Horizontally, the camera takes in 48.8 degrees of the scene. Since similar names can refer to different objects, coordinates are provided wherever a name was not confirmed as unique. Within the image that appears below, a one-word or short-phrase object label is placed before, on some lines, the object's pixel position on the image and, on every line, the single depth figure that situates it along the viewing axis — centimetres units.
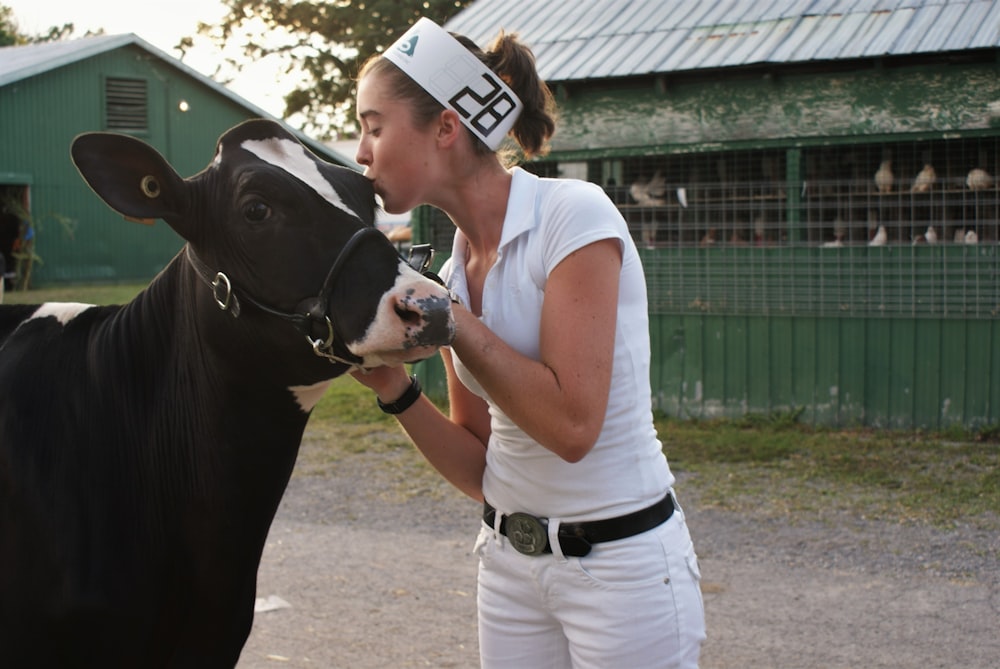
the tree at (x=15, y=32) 4159
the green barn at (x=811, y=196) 909
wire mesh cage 912
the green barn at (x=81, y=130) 2352
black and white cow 248
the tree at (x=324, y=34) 2912
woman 231
